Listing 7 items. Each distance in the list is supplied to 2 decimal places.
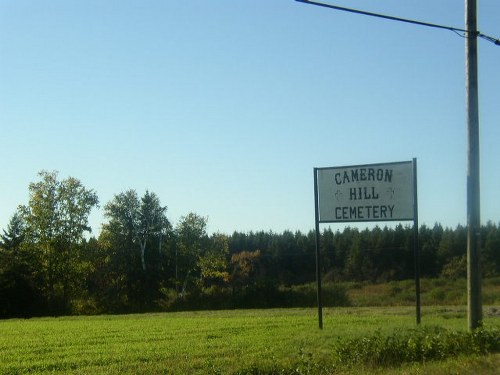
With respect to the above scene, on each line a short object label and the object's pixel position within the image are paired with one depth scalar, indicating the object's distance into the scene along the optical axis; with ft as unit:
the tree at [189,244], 245.45
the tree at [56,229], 213.25
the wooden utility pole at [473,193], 45.93
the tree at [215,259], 244.01
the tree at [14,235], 221.46
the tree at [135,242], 238.48
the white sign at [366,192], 52.65
